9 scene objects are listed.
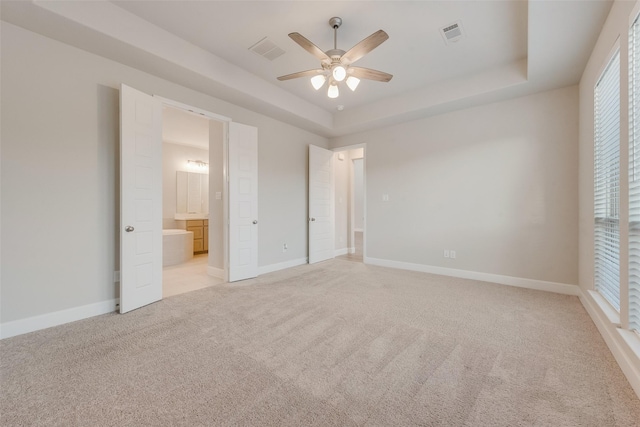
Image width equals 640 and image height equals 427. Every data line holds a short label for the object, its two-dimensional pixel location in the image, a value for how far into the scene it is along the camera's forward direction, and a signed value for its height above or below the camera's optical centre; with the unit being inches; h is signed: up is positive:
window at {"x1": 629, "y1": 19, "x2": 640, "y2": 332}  67.8 +9.3
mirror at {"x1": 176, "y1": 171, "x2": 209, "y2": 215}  274.7 +20.2
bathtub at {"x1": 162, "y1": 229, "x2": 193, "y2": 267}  203.0 -30.0
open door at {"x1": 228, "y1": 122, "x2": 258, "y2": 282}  155.2 +5.7
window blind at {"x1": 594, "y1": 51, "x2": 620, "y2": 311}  85.3 +10.6
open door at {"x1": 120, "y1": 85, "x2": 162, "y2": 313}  108.1 +5.2
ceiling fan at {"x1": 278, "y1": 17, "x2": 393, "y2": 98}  90.5 +59.8
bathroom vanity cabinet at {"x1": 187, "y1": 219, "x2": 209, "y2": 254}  260.2 -23.9
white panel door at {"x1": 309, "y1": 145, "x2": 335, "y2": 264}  209.0 +5.1
